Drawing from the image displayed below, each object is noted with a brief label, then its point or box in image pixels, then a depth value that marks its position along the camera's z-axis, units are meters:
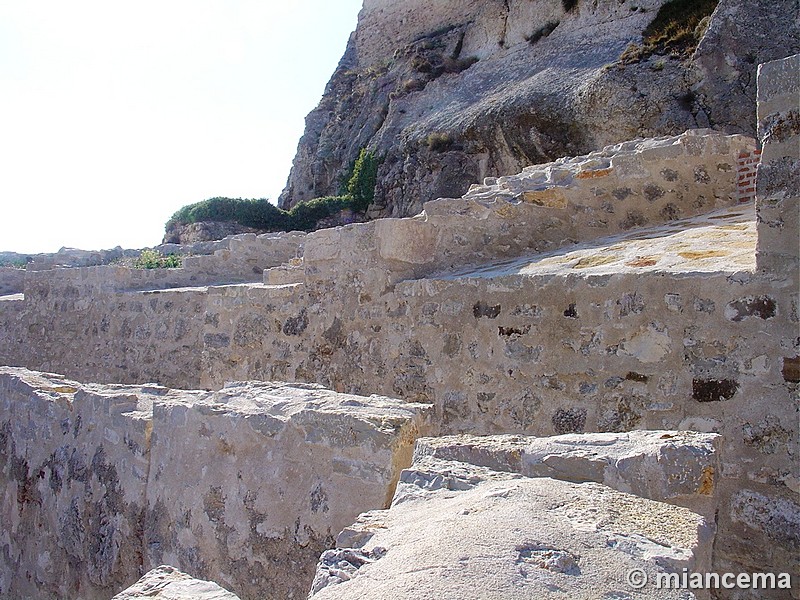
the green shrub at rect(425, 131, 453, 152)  18.28
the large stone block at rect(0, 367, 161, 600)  3.53
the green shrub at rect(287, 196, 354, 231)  19.47
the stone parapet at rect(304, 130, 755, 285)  5.17
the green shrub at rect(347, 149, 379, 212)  20.58
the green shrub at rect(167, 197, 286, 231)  19.16
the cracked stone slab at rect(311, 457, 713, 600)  1.48
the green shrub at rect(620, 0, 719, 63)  14.88
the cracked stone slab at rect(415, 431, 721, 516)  1.97
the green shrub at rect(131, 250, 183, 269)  12.79
